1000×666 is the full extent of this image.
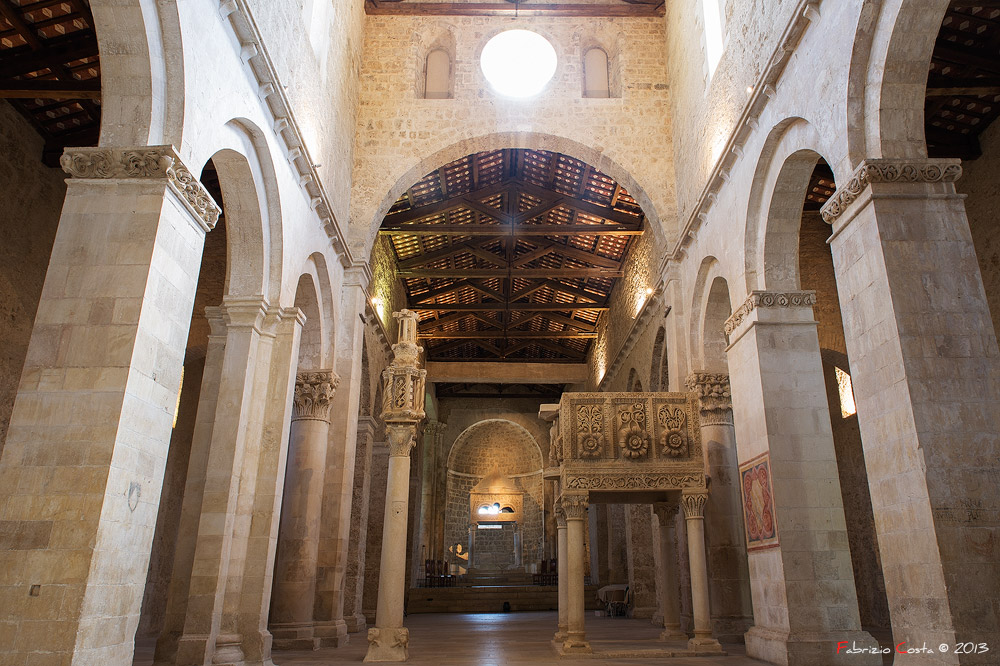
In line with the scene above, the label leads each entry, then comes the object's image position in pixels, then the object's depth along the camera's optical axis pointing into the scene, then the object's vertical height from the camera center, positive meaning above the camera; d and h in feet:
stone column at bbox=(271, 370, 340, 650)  35.88 +2.70
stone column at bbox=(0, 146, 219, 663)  16.66 +3.90
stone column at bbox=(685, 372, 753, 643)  35.06 +2.62
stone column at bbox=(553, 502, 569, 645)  33.03 -0.32
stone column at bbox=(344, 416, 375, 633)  45.55 +2.41
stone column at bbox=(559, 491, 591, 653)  30.35 +0.13
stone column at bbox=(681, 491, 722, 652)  30.58 +0.50
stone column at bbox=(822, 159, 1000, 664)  17.33 +4.75
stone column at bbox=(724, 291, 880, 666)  25.99 +3.16
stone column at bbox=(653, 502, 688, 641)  34.96 -0.22
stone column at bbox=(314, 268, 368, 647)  39.11 +5.28
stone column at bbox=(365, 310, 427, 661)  27.78 +3.48
